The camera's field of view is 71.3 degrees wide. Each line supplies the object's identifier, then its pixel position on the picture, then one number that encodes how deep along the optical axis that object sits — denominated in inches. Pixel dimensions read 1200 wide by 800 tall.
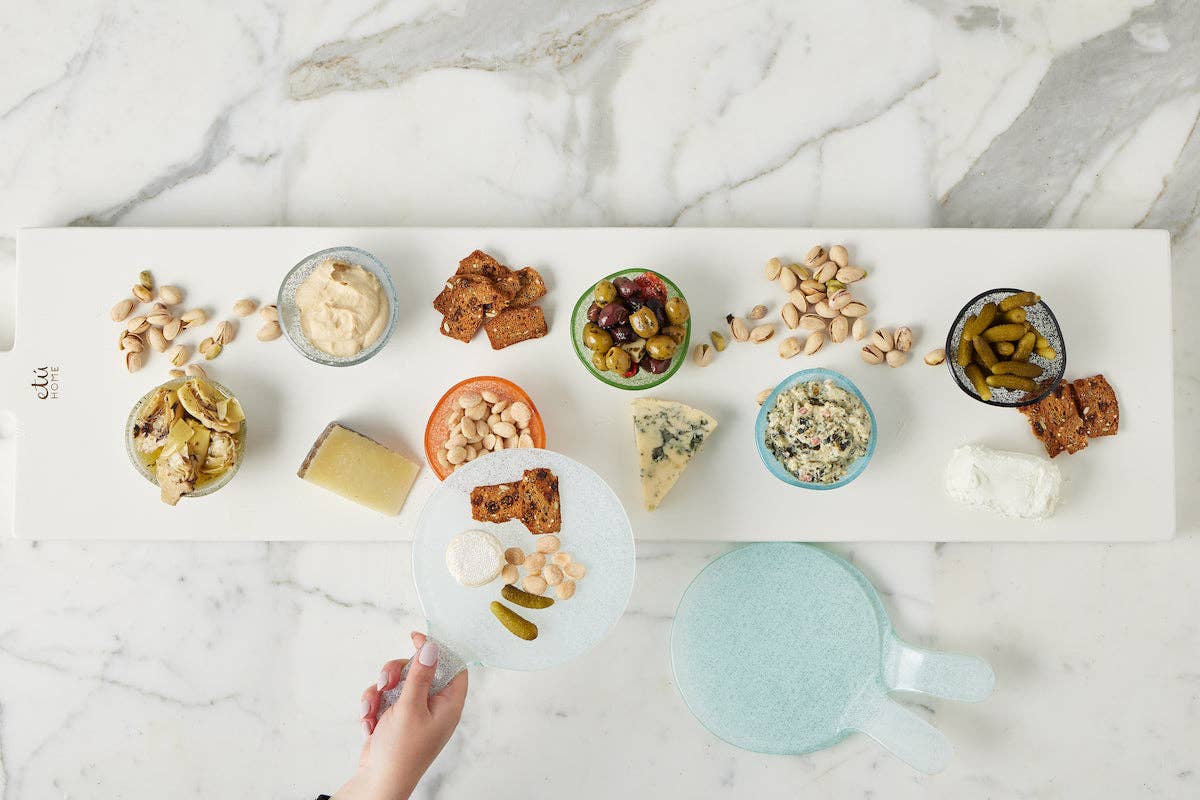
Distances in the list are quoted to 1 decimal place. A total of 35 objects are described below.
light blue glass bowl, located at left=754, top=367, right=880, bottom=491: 44.1
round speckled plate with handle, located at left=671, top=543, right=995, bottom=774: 48.5
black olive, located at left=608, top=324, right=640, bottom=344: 43.2
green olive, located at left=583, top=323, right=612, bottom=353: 42.9
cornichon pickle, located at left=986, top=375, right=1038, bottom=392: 42.6
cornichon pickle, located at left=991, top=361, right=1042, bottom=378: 42.4
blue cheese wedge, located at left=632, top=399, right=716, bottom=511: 45.8
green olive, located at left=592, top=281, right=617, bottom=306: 42.6
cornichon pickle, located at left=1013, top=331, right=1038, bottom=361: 42.4
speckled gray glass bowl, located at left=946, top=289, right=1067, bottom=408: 43.7
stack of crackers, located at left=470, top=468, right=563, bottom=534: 42.5
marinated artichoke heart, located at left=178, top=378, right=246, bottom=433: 43.8
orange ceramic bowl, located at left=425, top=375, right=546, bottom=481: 45.1
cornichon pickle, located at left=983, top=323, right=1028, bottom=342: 42.2
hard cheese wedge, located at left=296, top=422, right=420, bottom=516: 45.1
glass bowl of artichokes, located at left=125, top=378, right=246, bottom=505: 43.4
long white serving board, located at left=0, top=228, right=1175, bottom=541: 47.0
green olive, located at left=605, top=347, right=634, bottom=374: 42.8
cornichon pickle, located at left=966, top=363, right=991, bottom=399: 43.3
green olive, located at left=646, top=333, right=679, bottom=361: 42.8
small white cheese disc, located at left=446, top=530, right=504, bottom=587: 41.8
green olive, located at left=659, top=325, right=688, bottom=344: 43.7
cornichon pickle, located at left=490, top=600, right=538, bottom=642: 41.9
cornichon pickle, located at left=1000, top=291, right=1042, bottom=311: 42.3
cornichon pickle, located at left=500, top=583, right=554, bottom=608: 42.0
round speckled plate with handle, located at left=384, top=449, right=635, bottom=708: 42.7
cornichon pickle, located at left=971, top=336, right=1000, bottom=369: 42.8
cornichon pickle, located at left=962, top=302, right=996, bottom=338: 42.9
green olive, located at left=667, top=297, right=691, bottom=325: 42.6
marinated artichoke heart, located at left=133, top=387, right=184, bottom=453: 44.1
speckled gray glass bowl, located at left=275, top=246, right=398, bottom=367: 44.4
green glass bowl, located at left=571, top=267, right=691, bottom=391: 44.3
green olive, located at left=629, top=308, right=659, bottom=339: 42.3
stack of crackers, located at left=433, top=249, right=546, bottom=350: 45.9
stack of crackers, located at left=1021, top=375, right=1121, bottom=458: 46.3
